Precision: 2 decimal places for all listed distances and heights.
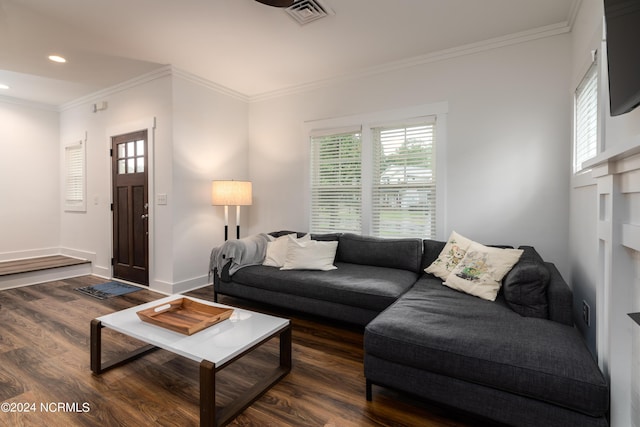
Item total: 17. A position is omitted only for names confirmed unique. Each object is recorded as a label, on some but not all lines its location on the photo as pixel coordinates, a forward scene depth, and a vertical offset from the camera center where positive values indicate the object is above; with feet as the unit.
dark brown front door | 12.98 +0.06
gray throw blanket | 10.66 -1.59
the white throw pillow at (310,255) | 10.17 -1.56
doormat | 12.07 -3.32
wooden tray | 6.09 -2.32
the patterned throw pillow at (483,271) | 7.35 -1.53
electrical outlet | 6.67 -2.31
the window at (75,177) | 15.87 +1.71
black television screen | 3.42 +1.88
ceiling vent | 7.92 +5.34
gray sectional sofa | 4.32 -2.27
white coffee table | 4.94 -2.47
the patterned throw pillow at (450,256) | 8.60 -1.35
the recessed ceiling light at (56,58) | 10.91 +5.45
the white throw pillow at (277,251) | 10.87 -1.51
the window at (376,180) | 10.99 +1.17
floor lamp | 12.31 +0.64
